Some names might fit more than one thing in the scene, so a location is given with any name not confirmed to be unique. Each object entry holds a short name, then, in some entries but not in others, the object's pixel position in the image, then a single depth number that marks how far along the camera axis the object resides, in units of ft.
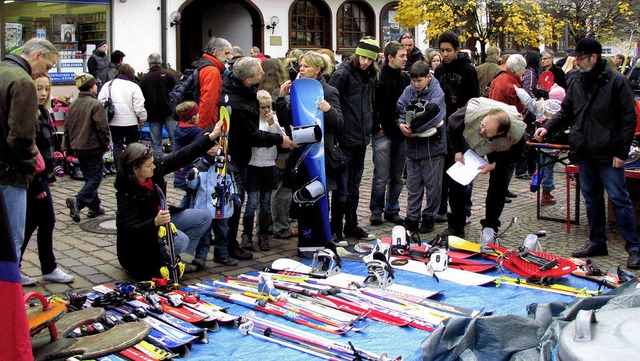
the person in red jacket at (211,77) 28.17
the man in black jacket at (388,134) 26.35
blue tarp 15.08
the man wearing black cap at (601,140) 21.95
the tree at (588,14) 73.51
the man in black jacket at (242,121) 21.50
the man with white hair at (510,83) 31.81
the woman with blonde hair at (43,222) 19.06
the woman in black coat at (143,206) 19.02
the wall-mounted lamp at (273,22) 70.99
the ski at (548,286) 18.67
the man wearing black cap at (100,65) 50.29
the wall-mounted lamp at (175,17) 63.72
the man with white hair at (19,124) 16.75
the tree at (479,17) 65.26
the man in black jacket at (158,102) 37.86
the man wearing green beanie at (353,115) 24.29
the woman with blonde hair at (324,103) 22.81
